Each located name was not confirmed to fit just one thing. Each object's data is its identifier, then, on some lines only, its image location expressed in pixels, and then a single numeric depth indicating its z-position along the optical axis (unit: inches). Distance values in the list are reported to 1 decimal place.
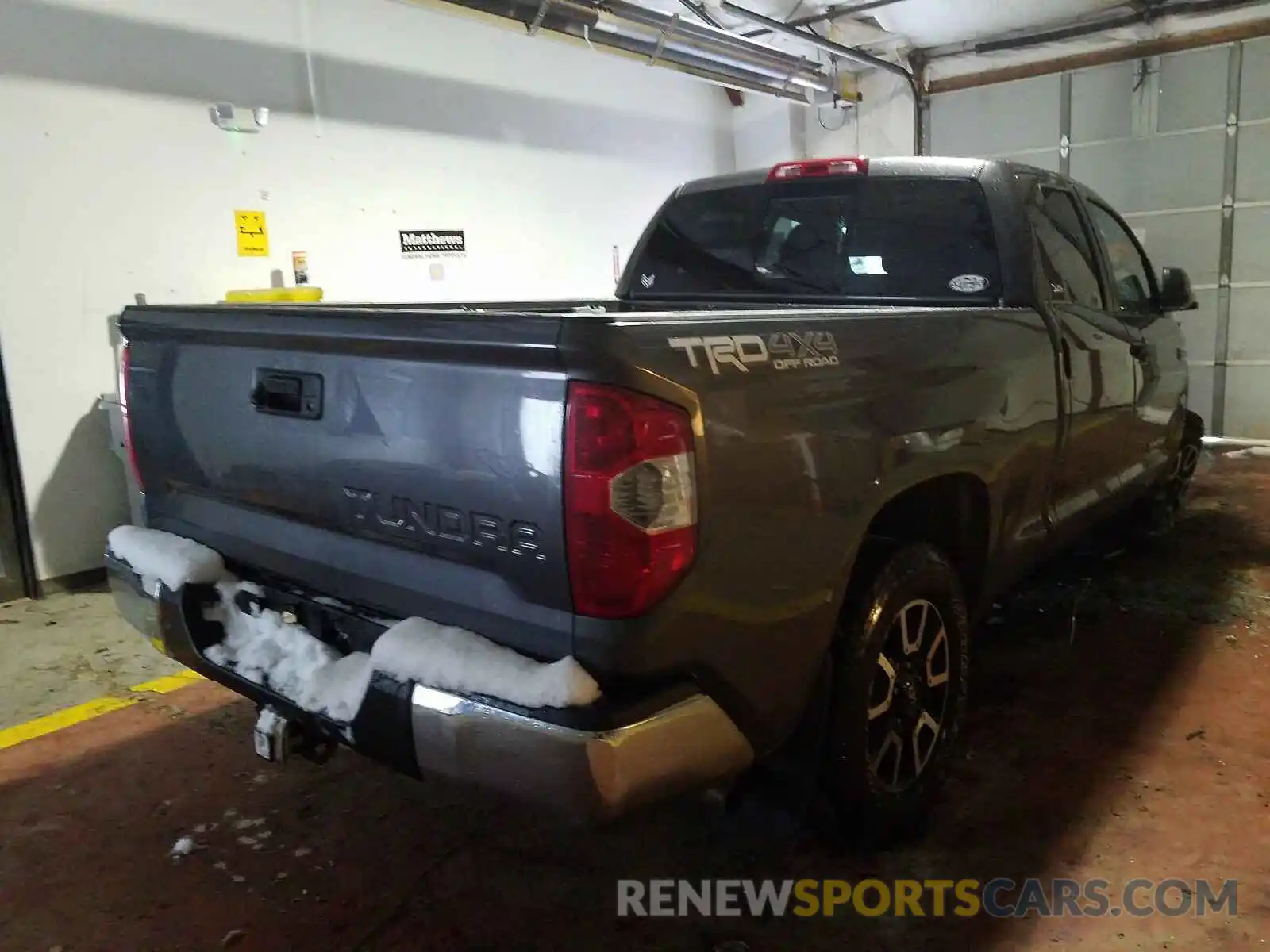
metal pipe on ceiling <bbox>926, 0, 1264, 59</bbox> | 274.7
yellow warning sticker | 216.2
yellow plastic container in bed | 202.8
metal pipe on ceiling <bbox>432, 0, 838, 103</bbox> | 215.6
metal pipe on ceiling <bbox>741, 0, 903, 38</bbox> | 260.1
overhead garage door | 286.4
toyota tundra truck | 59.2
